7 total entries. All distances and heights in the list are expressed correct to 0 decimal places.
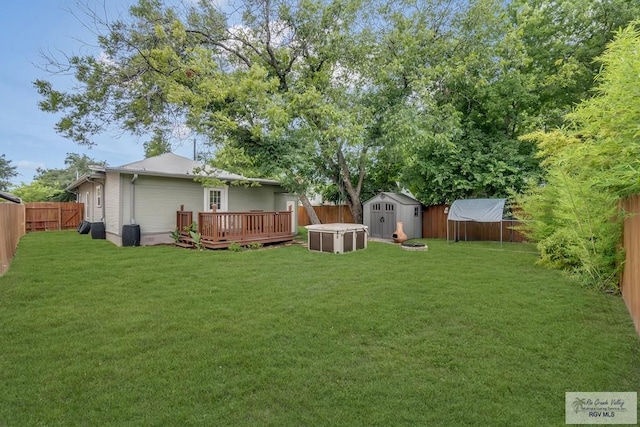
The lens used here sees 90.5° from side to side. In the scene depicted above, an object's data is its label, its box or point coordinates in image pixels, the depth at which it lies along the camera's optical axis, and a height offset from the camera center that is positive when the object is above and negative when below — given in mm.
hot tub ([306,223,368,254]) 8570 -605
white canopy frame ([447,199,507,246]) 9812 +156
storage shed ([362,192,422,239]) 12281 +50
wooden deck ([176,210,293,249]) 9023 -348
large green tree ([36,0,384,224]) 8875 +4138
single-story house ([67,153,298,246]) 9664 +751
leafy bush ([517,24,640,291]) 3080 +418
